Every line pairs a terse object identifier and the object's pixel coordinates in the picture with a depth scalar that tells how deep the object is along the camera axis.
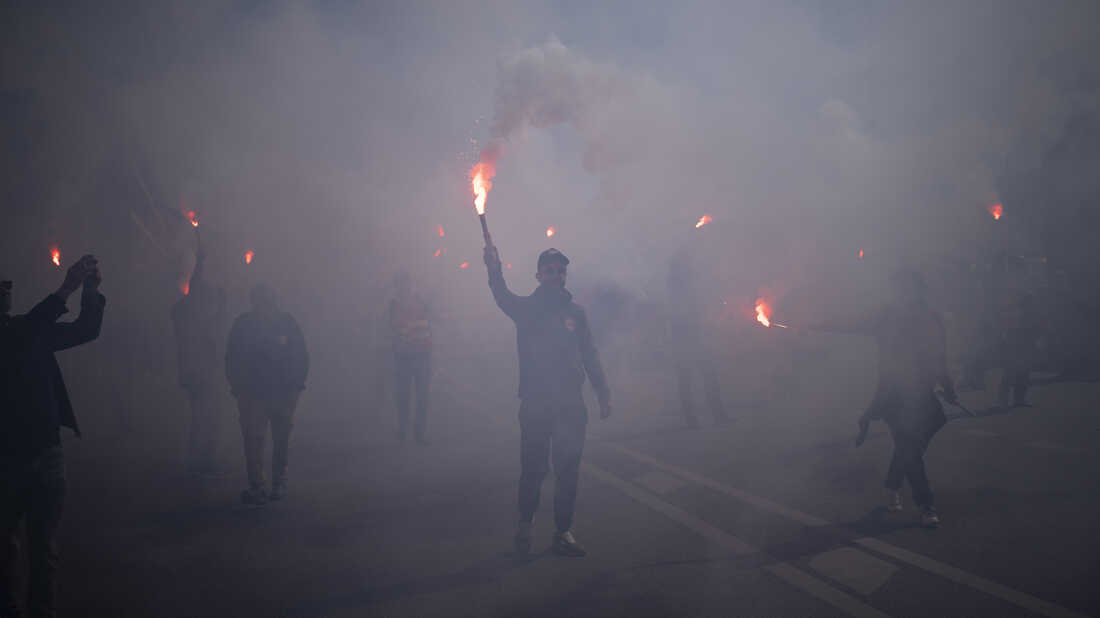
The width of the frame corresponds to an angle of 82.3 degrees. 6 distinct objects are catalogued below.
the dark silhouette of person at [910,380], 4.32
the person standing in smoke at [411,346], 7.34
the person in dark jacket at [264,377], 5.06
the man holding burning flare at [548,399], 3.97
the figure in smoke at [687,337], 7.84
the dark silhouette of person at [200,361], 6.09
